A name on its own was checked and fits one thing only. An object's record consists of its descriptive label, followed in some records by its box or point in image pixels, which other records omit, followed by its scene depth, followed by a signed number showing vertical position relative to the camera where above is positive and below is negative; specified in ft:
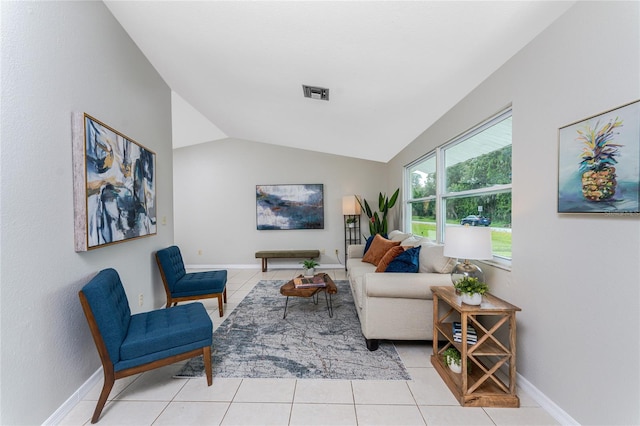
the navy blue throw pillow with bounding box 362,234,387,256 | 13.60 -1.87
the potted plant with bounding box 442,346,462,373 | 6.18 -3.67
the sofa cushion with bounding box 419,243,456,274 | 7.89 -1.62
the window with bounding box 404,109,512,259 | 6.93 +0.89
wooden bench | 17.80 -3.08
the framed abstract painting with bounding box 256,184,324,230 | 18.78 +0.25
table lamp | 5.89 -0.85
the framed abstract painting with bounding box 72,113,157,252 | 5.79 +0.70
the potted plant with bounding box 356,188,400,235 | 16.19 -0.24
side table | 5.45 -3.39
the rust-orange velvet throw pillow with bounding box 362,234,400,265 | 11.66 -1.85
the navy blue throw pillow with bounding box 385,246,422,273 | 8.57 -1.78
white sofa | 7.36 -2.79
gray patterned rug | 6.66 -4.18
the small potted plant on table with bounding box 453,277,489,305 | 5.75 -1.83
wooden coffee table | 9.43 -2.97
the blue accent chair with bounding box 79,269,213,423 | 5.13 -2.75
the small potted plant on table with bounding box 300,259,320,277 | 11.37 -2.59
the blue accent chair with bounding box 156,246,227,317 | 9.49 -2.75
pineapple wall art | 3.80 +0.74
